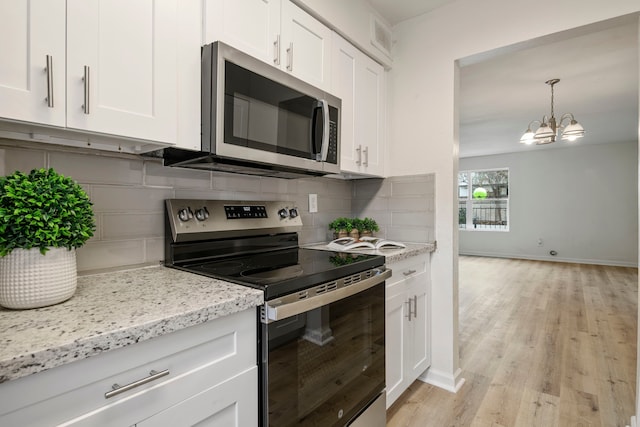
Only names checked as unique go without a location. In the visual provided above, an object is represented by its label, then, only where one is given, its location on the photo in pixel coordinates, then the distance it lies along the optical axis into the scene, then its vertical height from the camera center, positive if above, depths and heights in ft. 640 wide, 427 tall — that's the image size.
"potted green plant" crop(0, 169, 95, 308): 2.45 -0.19
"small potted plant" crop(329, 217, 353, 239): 7.04 -0.29
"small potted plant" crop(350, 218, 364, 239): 7.19 -0.28
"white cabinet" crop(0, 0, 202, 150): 2.67 +1.37
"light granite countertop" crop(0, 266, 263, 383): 1.90 -0.76
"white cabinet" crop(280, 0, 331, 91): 4.91 +2.68
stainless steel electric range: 3.30 -1.05
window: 24.95 +1.10
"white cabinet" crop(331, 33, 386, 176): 6.12 +2.17
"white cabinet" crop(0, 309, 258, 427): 1.96 -1.22
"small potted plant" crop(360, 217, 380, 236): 7.28 -0.30
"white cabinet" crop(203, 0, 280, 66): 3.95 +2.45
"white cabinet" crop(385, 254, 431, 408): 5.58 -2.07
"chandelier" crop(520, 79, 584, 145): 11.26 +2.86
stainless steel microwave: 3.82 +1.24
